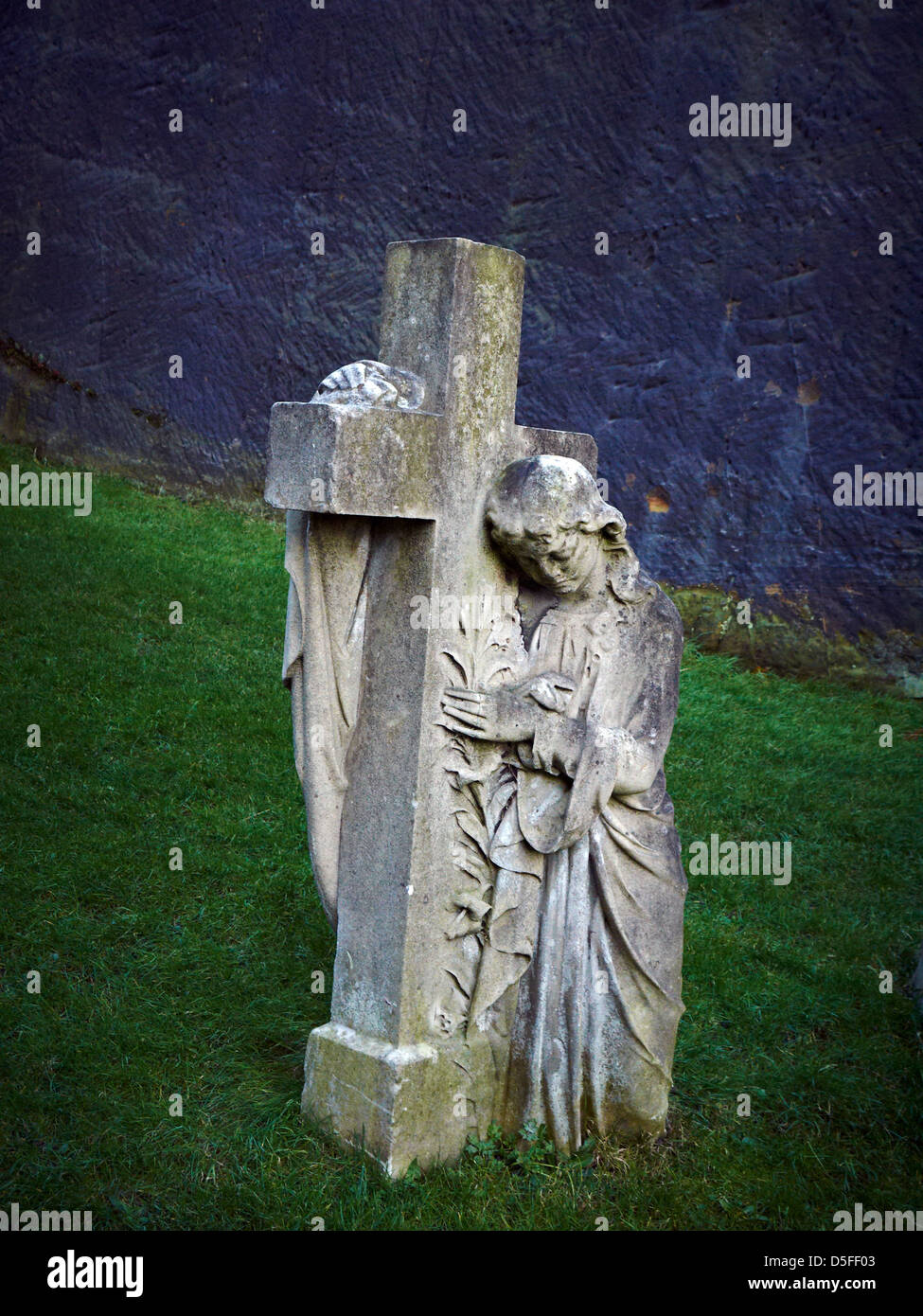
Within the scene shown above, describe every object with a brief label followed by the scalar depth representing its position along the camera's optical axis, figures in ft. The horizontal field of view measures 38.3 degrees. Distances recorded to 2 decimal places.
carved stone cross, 11.95
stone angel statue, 12.36
